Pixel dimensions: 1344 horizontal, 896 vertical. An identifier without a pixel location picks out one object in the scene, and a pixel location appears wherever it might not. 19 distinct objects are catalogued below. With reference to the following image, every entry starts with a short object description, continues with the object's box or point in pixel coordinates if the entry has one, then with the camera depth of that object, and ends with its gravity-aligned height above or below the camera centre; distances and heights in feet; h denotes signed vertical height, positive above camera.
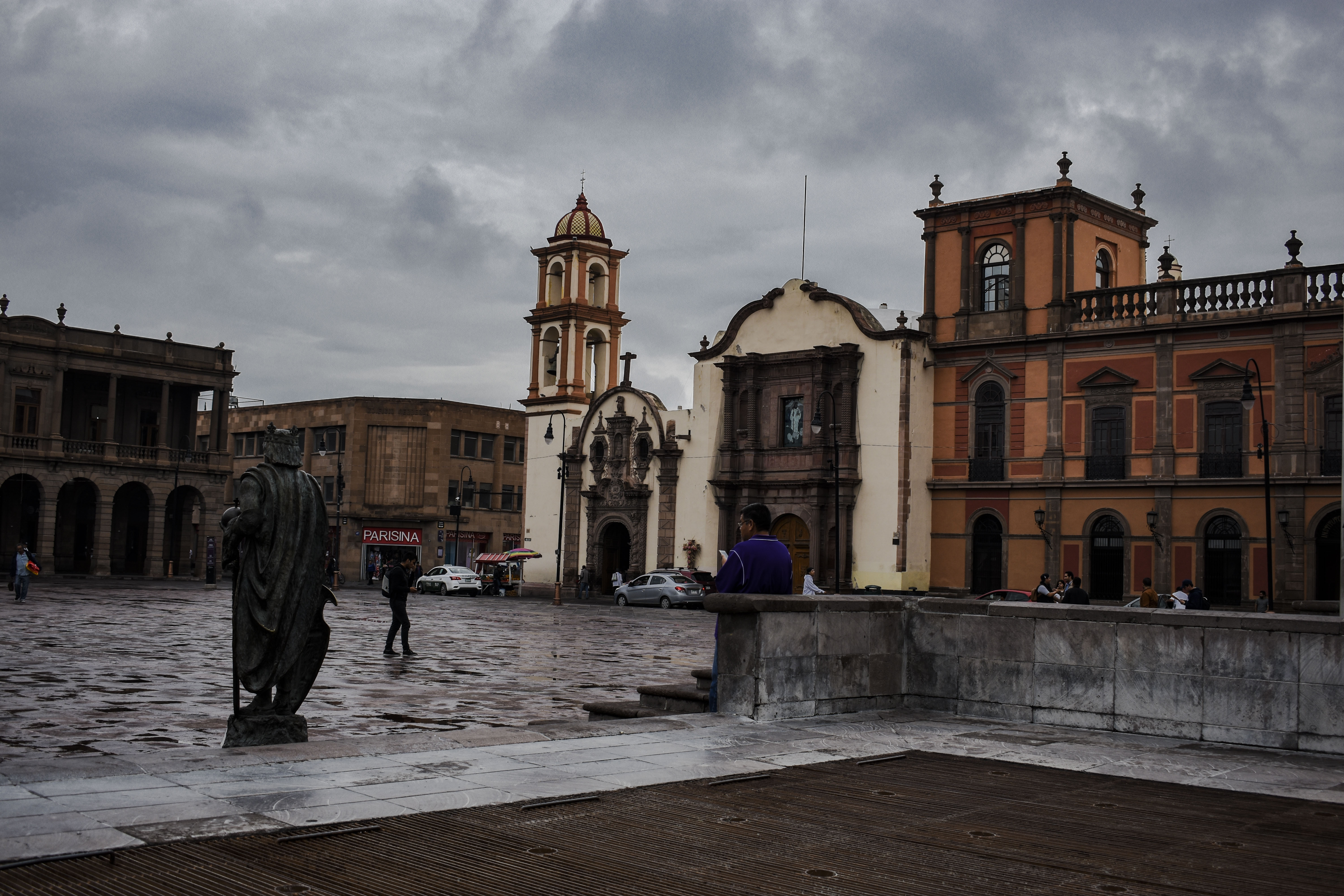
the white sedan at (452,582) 171.32 -4.02
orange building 113.09 +15.09
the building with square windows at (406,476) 225.35 +12.86
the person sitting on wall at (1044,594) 92.27 -1.87
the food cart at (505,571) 178.09 -2.52
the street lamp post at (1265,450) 94.84 +9.53
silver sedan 142.20 -3.75
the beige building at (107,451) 181.68 +13.18
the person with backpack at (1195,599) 82.64 -1.70
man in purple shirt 33.35 -0.14
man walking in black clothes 64.34 -2.12
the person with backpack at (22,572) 100.99 -2.51
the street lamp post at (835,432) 128.26 +13.68
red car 103.14 -2.35
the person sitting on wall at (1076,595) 73.41 -1.52
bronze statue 27.14 -1.06
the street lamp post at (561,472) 166.20 +10.62
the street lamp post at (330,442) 217.97 +18.61
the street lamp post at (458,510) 183.93 +6.02
